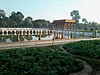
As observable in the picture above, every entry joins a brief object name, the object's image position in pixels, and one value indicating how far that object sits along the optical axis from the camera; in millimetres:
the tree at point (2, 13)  40548
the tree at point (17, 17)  40424
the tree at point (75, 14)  54966
